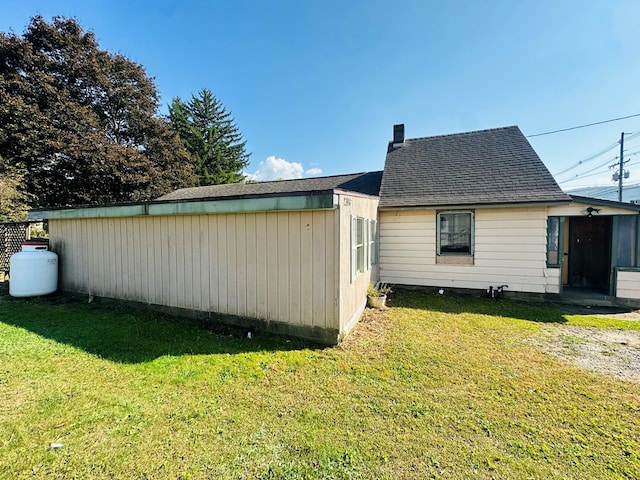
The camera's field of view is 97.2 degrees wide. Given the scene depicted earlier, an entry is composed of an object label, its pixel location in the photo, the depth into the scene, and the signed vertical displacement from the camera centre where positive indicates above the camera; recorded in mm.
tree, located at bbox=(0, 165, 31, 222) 10820 +1276
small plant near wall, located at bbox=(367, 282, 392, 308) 6186 -1525
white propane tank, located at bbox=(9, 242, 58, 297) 6609 -994
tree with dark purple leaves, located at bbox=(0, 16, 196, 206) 14703 +6457
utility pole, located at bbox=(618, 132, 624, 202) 22856 +5820
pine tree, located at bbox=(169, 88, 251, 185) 26562 +9041
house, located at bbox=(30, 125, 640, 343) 4258 -250
